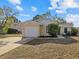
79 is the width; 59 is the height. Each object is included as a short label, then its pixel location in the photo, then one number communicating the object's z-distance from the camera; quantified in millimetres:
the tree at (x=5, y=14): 14448
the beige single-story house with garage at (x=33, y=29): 12220
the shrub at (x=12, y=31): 18290
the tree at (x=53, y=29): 11663
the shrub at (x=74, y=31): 15669
